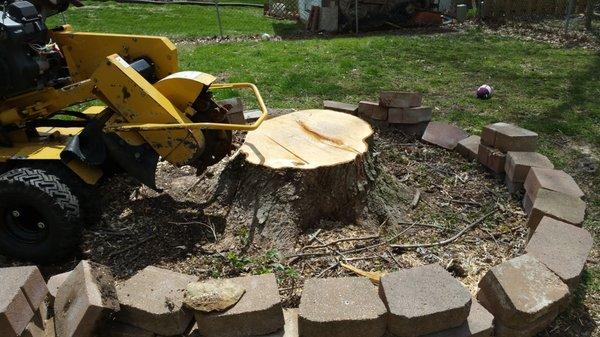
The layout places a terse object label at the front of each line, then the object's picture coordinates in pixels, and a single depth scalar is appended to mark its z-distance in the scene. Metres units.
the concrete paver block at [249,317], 2.64
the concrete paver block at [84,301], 2.55
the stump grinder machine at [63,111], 3.34
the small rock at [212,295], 2.65
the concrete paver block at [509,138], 4.38
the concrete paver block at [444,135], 5.04
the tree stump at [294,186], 3.63
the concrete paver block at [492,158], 4.44
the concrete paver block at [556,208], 3.43
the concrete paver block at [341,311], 2.61
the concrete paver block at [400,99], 5.06
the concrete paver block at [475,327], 2.72
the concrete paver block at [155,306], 2.66
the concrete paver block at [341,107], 5.18
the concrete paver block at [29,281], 2.58
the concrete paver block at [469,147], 4.77
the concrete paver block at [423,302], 2.61
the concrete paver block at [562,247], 2.97
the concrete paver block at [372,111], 5.20
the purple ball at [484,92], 6.70
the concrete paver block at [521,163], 4.11
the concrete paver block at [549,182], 3.73
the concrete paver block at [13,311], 2.40
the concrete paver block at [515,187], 4.20
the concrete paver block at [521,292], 2.73
